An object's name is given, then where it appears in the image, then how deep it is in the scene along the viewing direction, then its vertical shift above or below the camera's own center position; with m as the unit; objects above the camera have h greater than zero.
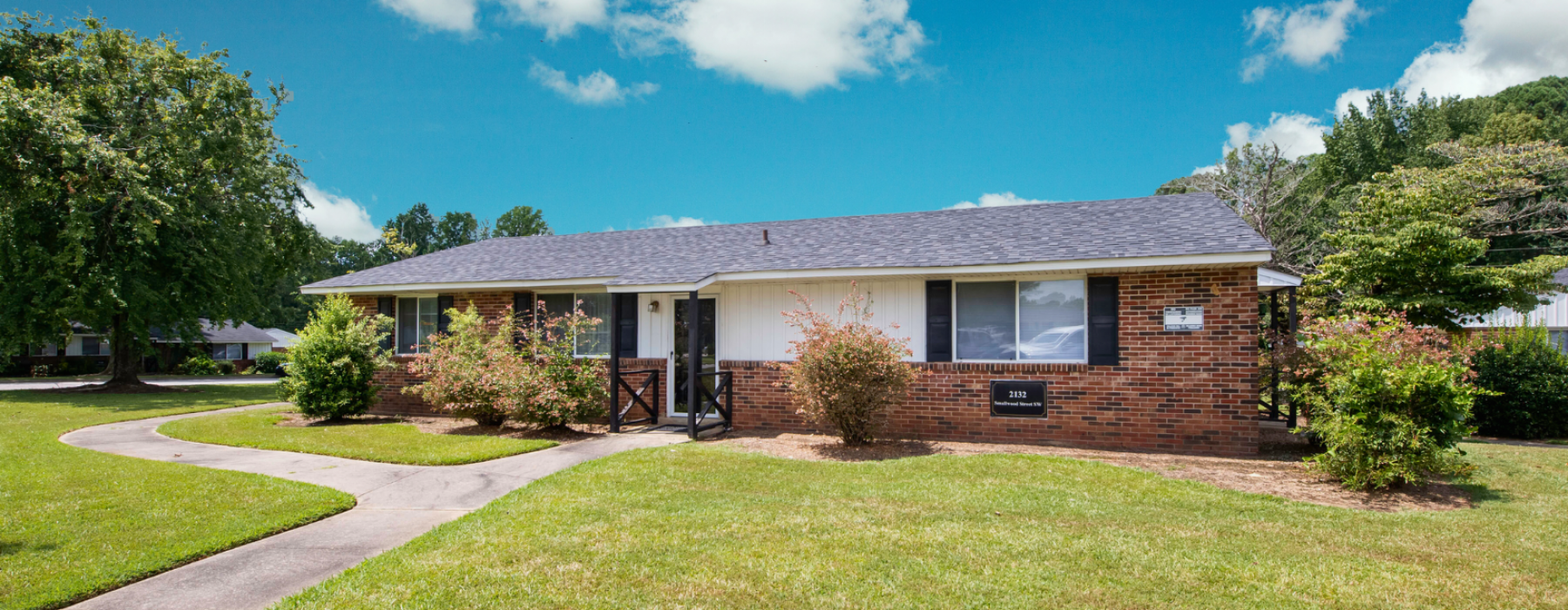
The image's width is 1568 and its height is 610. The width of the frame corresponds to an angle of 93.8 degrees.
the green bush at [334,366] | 12.01 -0.57
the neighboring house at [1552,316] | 22.06 +0.37
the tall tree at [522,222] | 49.12 +7.29
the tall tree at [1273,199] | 25.06 +4.57
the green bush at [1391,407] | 6.47 -0.72
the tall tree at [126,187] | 18.55 +3.95
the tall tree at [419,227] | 58.28 +8.29
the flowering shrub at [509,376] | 10.23 -0.66
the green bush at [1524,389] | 11.37 -0.93
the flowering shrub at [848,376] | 8.67 -0.56
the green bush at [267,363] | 37.69 -1.66
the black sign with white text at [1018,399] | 9.57 -0.91
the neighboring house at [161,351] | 34.34 -1.03
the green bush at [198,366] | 35.47 -1.68
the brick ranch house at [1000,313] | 8.91 +0.23
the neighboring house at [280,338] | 44.53 -0.43
